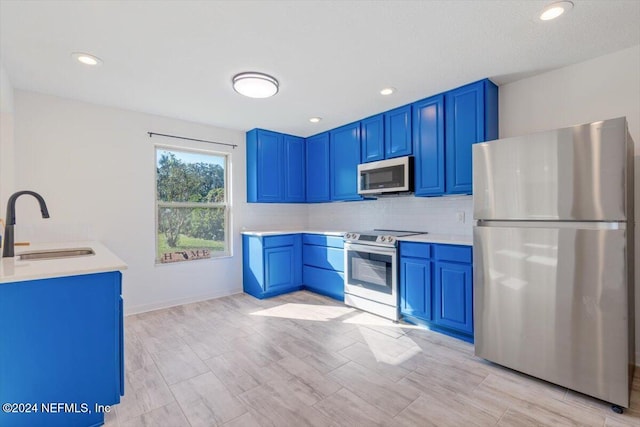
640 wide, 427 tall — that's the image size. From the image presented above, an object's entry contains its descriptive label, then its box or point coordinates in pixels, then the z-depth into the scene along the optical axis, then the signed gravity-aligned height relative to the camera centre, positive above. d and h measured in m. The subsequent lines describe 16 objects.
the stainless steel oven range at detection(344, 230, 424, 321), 3.12 -0.65
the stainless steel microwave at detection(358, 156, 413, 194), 3.29 +0.46
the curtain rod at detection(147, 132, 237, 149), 3.59 +1.04
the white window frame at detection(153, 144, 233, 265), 3.68 +0.17
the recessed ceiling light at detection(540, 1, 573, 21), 1.75 +1.26
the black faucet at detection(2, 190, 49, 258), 1.93 -0.04
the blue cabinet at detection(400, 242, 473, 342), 2.58 -0.70
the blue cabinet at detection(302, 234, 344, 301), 3.81 -0.69
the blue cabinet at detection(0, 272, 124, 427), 1.46 -0.71
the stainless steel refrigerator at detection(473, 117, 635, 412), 1.71 -0.29
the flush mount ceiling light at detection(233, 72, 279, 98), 2.57 +1.19
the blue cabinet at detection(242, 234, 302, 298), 3.97 -0.69
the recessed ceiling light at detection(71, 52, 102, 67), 2.23 +1.25
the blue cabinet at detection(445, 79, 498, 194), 2.73 +0.86
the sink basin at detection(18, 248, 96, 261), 2.25 -0.29
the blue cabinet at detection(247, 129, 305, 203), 4.29 +0.74
